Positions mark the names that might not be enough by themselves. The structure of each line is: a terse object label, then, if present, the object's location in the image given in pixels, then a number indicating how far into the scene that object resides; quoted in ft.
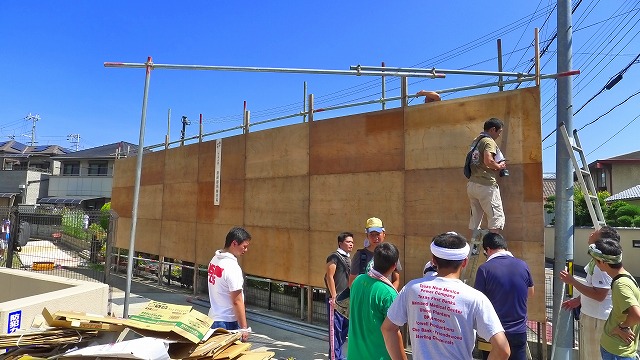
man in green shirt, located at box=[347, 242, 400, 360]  9.37
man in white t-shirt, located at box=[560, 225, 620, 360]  12.10
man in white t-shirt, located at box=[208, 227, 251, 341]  12.40
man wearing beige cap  14.73
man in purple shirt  10.88
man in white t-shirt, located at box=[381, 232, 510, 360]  7.41
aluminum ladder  14.60
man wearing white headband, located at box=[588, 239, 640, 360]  10.25
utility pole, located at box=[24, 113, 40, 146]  223.14
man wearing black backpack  14.40
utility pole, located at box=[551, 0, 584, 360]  14.76
